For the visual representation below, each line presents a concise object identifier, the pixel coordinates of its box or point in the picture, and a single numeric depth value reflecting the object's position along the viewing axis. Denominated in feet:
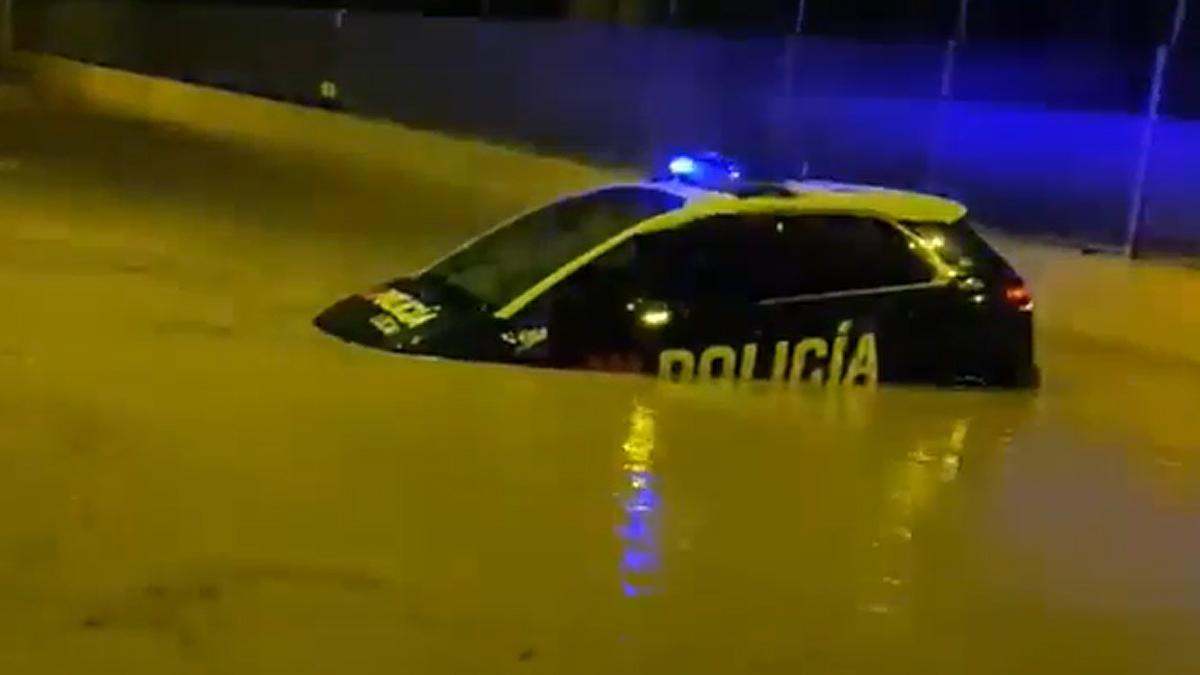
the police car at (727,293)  31.09
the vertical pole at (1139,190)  53.47
